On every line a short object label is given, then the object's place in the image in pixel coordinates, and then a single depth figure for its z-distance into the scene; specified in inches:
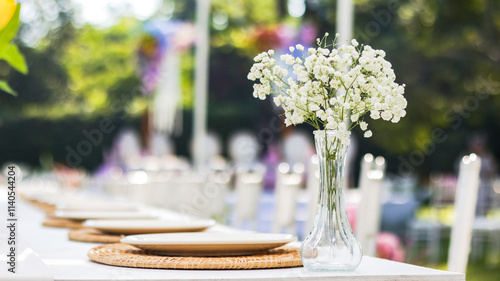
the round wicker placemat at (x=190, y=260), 51.9
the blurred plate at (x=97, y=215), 92.9
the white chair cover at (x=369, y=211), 101.8
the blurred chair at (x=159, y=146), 551.5
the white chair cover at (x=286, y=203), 126.0
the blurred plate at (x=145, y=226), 73.0
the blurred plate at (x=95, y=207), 108.6
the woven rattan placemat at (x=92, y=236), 71.9
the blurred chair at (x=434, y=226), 307.6
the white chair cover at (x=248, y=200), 145.6
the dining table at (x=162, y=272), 46.7
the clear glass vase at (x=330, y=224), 51.5
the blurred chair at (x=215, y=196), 186.5
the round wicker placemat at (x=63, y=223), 91.6
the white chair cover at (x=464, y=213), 79.0
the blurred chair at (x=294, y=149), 380.5
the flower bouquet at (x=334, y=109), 51.9
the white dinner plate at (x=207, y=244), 55.8
